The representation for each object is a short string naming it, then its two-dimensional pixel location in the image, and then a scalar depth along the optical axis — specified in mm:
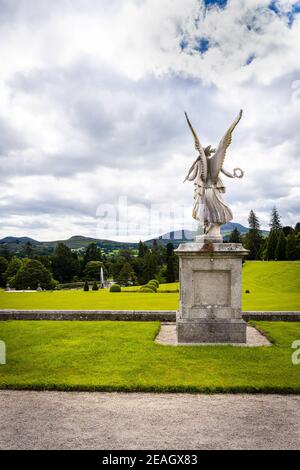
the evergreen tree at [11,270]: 61656
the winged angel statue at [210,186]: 10742
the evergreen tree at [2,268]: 62453
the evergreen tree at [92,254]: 79812
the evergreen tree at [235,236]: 69394
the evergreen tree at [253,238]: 71938
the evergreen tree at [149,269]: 56094
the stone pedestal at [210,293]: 10336
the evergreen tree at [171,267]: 51938
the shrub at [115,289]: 33656
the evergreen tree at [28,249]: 92856
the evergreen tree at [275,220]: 83250
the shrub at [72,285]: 63812
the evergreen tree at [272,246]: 62125
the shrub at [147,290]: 33828
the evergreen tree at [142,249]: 74112
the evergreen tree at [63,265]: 73625
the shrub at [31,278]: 53375
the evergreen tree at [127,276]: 60344
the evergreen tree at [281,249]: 59656
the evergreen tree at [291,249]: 58000
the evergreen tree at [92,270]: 73000
